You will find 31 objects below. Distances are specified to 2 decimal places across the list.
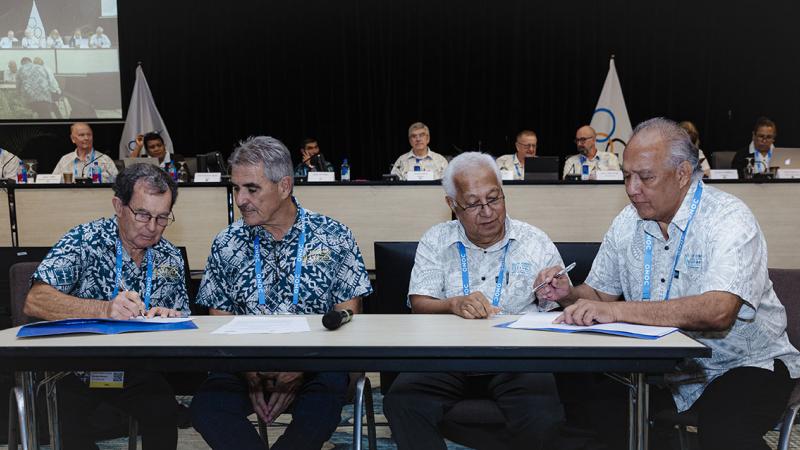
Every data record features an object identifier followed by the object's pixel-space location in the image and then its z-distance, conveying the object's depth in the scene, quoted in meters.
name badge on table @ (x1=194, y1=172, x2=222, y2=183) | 5.70
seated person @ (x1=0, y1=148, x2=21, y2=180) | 7.27
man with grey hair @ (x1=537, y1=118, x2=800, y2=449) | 1.89
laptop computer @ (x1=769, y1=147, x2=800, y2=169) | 6.17
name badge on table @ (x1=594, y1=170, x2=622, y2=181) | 5.66
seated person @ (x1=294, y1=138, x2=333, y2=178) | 6.55
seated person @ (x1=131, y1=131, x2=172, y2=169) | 7.30
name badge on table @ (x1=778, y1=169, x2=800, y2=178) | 5.71
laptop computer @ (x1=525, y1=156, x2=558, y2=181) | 5.92
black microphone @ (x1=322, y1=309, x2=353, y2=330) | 1.85
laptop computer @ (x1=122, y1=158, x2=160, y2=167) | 6.38
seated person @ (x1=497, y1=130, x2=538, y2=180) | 7.55
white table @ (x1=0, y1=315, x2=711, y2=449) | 1.59
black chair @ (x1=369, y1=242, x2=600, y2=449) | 2.65
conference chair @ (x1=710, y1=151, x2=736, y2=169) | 6.77
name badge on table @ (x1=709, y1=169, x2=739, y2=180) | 5.87
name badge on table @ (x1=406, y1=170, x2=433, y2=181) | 5.96
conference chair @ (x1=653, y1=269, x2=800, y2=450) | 2.03
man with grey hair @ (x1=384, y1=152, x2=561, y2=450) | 2.19
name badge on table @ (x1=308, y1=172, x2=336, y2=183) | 5.92
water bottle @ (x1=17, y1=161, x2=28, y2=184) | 6.12
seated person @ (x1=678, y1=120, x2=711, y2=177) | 6.18
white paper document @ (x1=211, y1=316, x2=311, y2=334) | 1.87
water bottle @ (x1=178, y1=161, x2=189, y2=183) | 6.17
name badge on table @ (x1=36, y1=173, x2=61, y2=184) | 6.04
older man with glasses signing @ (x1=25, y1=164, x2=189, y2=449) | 2.19
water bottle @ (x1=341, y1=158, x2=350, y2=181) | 7.01
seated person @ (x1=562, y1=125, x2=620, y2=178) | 7.36
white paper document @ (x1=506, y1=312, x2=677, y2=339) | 1.71
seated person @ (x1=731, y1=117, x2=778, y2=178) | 6.74
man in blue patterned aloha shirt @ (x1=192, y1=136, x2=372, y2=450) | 2.44
